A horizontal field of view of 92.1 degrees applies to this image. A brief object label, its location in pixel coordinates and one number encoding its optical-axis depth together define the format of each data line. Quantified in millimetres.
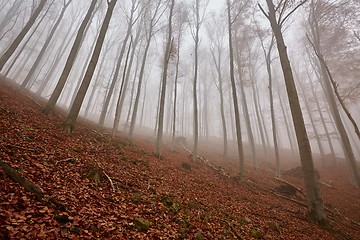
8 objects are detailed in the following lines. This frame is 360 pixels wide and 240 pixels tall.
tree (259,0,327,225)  6484
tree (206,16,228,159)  19719
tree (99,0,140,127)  15656
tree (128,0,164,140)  15865
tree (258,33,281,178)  13943
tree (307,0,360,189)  11521
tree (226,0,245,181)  11000
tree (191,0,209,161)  15633
